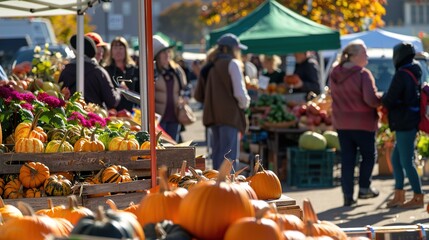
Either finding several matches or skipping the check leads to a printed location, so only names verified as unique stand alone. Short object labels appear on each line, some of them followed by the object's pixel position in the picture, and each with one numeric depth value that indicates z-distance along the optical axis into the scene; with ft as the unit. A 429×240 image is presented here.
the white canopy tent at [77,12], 35.29
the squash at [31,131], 30.27
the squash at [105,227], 14.92
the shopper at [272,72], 77.34
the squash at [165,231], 15.92
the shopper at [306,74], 73.96
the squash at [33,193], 28.01
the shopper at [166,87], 59.36
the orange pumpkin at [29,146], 29.32
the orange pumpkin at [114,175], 28.26
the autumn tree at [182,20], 399.97
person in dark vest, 52.70
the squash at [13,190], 27.99
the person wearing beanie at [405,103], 48.27
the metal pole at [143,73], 34.72
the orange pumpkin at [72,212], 19.25
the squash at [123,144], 30.10
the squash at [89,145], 29.68
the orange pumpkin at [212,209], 16.34
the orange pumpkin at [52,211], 19.93
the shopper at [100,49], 52.29
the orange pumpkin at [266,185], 25.62
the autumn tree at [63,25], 166.18
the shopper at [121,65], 53.55
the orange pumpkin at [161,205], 17.80
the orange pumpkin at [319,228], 17.46
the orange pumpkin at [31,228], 16.46
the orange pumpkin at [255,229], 15.61
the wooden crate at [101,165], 27.18
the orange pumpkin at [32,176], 28.19
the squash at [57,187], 27.74
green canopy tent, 67.57
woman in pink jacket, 49.18
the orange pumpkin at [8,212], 20.12
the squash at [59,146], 29.61
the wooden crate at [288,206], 24.83
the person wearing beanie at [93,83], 46.45
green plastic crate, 61.02
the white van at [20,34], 110.88
